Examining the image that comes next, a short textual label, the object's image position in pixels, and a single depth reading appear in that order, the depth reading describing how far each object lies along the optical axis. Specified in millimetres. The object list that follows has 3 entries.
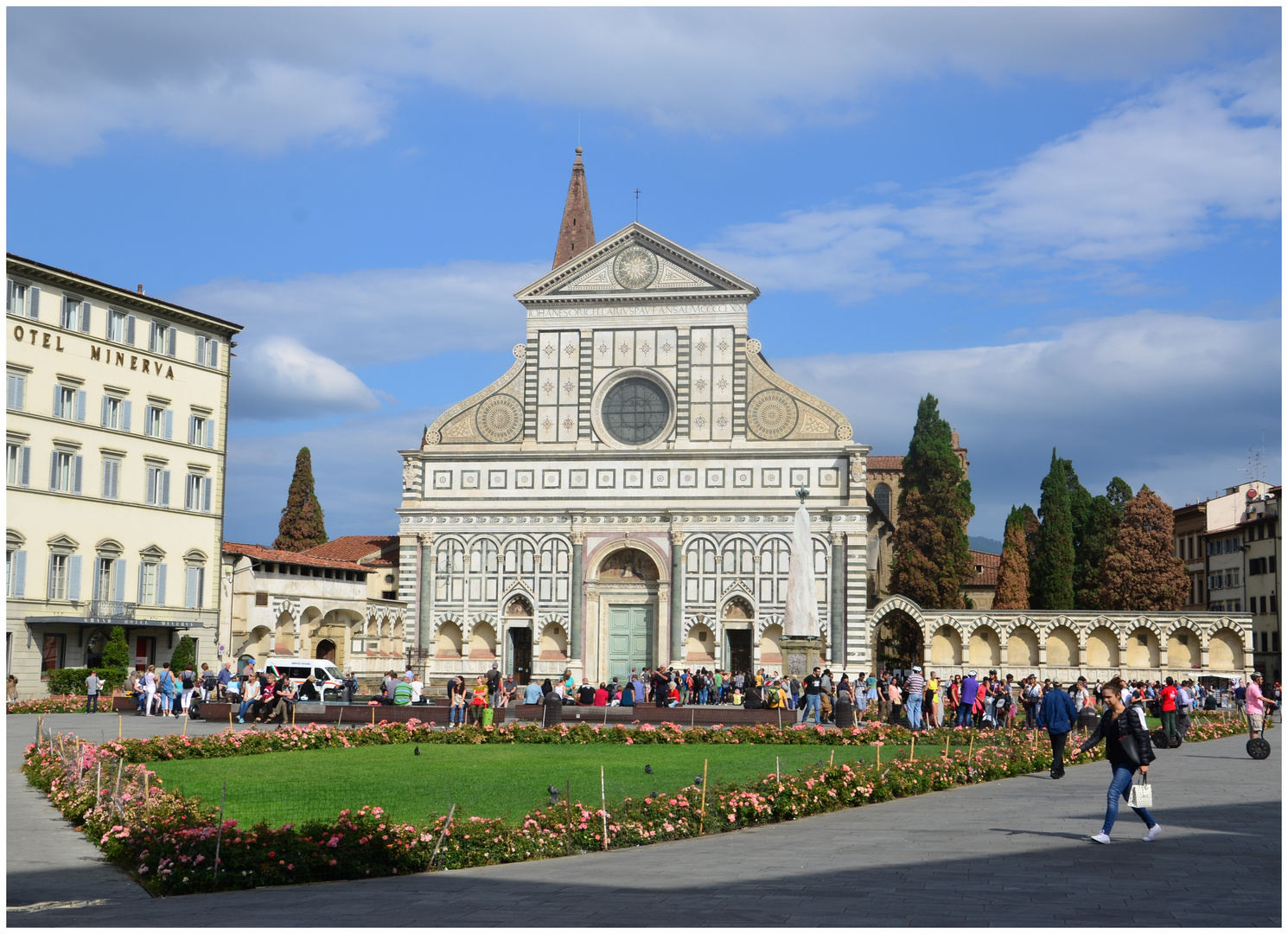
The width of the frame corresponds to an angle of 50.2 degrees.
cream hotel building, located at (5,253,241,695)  41219
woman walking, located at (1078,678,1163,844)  13102
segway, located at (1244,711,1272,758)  23922
